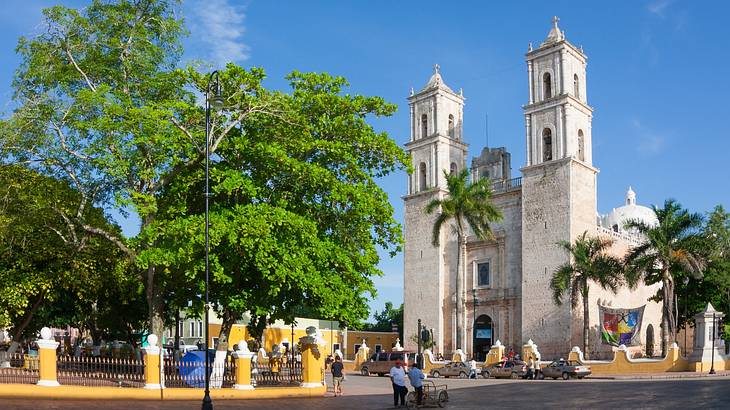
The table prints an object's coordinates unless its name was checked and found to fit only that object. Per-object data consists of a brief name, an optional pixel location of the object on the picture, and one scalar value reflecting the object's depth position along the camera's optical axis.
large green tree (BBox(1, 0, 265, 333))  23.25
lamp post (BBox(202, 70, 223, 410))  17.41
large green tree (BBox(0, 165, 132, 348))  25.55
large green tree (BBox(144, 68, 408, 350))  22.80
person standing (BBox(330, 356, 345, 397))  24.50
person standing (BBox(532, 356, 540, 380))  36.53
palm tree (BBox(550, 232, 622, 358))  44.62
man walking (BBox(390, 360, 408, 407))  20.12
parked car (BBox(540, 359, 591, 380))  35.91
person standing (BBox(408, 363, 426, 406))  19.95
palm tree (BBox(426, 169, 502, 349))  47.31
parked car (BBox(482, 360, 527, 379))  37.47
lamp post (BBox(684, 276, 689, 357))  51.39
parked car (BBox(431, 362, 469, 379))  40.11
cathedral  50.59
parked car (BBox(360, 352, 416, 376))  40.59
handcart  20.20
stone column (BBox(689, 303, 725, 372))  36.41
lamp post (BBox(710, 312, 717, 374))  36.25
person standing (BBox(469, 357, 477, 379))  39.62
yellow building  61.66
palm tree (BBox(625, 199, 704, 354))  40.34
